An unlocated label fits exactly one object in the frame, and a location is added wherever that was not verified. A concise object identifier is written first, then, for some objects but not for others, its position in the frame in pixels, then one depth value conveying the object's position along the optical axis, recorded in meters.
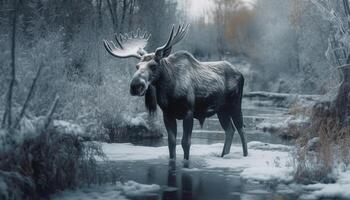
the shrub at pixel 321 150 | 17.89
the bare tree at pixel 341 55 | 21.00
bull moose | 21.86
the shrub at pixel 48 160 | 13.88
